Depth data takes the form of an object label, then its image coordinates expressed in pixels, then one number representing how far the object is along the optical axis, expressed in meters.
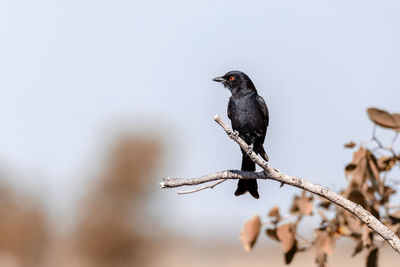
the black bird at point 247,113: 13.28
